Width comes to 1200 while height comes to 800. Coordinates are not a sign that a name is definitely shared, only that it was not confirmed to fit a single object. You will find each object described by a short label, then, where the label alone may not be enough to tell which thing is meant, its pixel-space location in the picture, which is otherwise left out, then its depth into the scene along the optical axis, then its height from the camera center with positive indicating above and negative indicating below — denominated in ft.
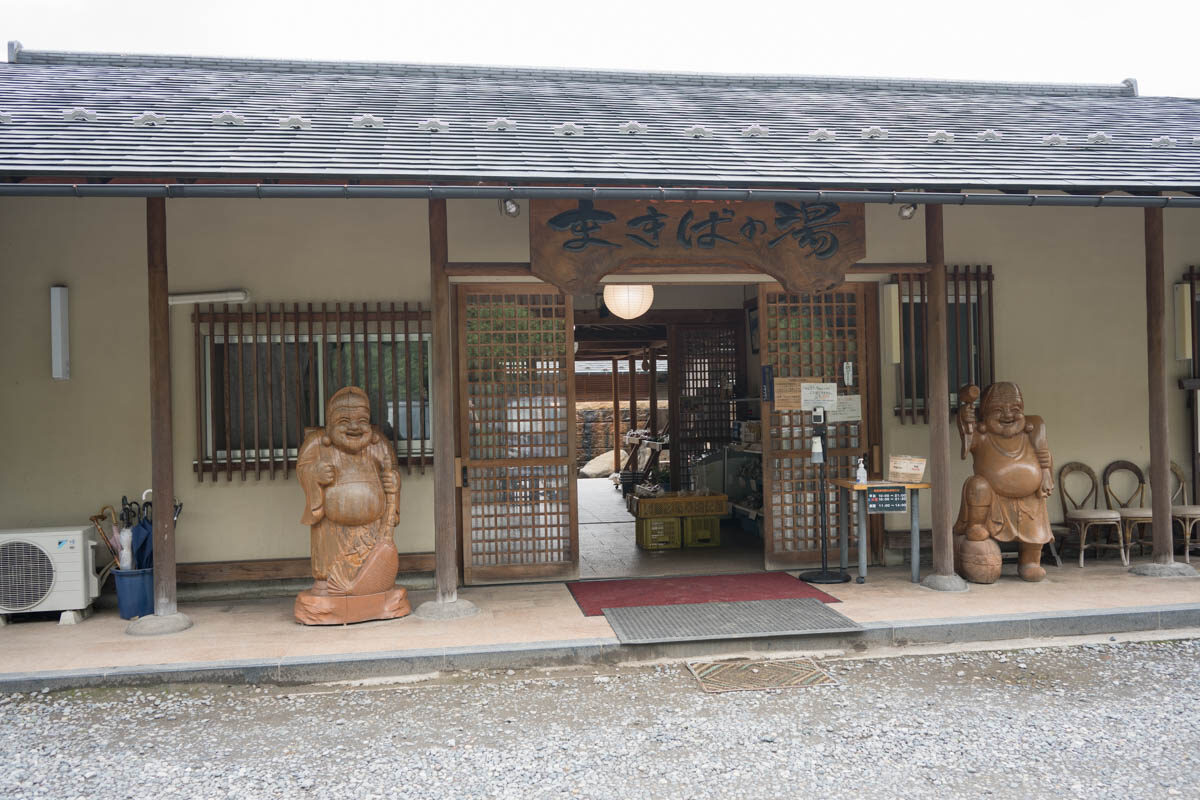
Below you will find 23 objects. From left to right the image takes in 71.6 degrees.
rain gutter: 15.90 +4.23
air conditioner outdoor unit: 19.40 -3.75
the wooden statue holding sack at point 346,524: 18.79 -2.71
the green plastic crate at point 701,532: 29.32 -4.75
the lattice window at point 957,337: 24.08 +1.61
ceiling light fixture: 26.32 +3.21
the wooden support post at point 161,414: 18.22 -0.11
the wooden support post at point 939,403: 20.74 -0.26
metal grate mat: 17.28 -4.91
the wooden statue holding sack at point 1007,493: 21.34 -2.62
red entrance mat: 20.36 -4.98
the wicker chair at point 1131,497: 24.49 -3.24
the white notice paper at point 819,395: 22.66 +0.00
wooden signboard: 19.21 +3.76
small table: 21.50 -3.32
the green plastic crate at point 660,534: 28.81 -4.71
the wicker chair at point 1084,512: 23.03 -3.48
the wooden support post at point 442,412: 19.04 -0.21
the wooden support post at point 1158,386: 21.42 +0.05
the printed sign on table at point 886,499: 21.39 -2.72
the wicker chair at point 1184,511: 23.30 -3.49
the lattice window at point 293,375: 21.66 +0.81
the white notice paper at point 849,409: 23.22 -0.41
